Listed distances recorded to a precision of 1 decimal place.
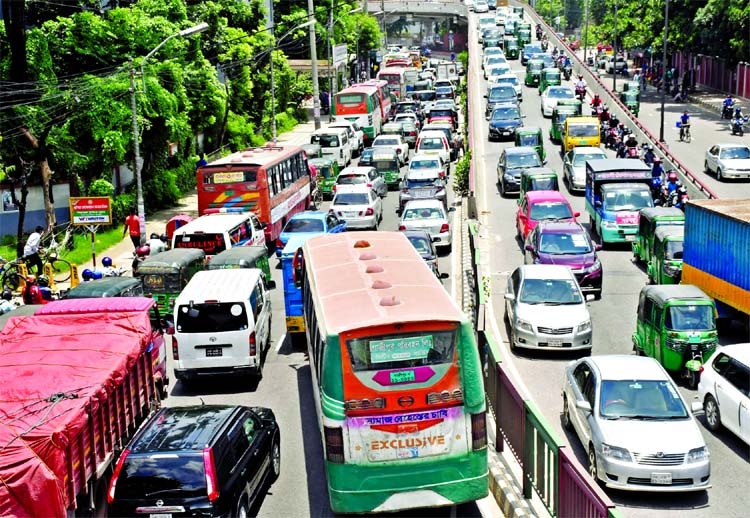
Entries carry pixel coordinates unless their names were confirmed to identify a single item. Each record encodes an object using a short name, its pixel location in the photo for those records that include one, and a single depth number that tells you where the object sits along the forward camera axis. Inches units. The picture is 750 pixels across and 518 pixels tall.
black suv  498.9
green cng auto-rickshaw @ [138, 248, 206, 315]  1042.1
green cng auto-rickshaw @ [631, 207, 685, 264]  1111.0
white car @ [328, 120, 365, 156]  2258.9
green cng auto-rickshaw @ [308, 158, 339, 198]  1891.0
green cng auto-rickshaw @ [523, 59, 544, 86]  3179.1
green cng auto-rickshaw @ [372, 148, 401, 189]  1884.8
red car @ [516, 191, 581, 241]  1275.8
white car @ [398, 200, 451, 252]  1317.7
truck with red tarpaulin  484.4
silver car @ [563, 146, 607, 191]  1660.9
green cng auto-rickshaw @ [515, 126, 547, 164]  1877.5
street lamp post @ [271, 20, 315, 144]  2262.6
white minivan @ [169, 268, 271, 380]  807.1
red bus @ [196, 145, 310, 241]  1380.4
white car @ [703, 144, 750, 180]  1727.4
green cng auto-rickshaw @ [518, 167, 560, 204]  1481.3
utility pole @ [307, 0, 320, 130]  2522.1
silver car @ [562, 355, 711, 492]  574.9
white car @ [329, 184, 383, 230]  1459.2
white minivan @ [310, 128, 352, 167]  2070.6
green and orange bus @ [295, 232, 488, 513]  522.6
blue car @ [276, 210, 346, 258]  1213.7
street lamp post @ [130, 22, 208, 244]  1285.7
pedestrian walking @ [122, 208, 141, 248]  1374.3
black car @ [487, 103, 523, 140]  2187.5
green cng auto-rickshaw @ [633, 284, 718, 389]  794.2
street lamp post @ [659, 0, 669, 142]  2090.3
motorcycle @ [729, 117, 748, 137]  2269.9
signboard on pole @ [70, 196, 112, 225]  1222.3
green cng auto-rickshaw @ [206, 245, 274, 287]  1050.7
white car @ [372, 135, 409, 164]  2111.2
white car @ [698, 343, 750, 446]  655.1
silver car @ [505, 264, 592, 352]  867.4
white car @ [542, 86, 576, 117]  2492.6
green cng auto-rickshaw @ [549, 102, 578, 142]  2128.4
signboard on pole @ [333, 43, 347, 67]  3029.0
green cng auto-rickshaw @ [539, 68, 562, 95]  2876.5
